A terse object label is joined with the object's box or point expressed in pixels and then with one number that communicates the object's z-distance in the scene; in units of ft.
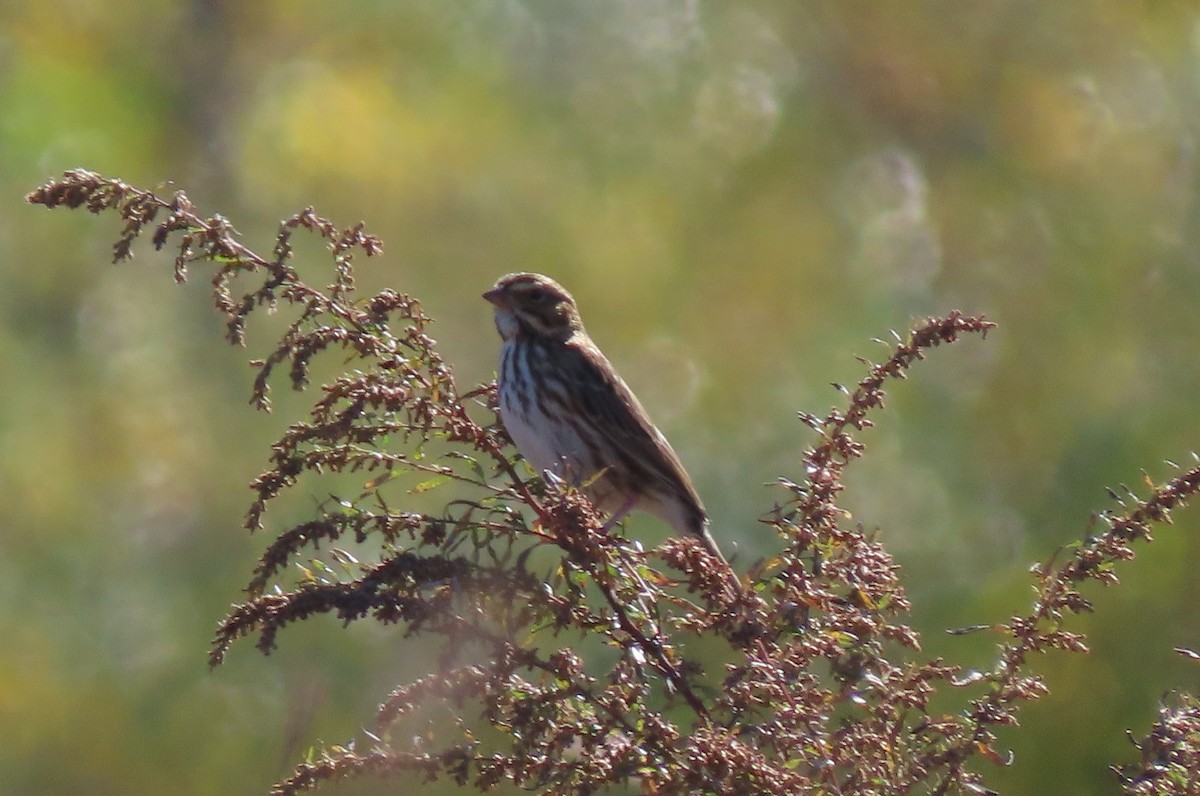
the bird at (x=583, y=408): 33.78
